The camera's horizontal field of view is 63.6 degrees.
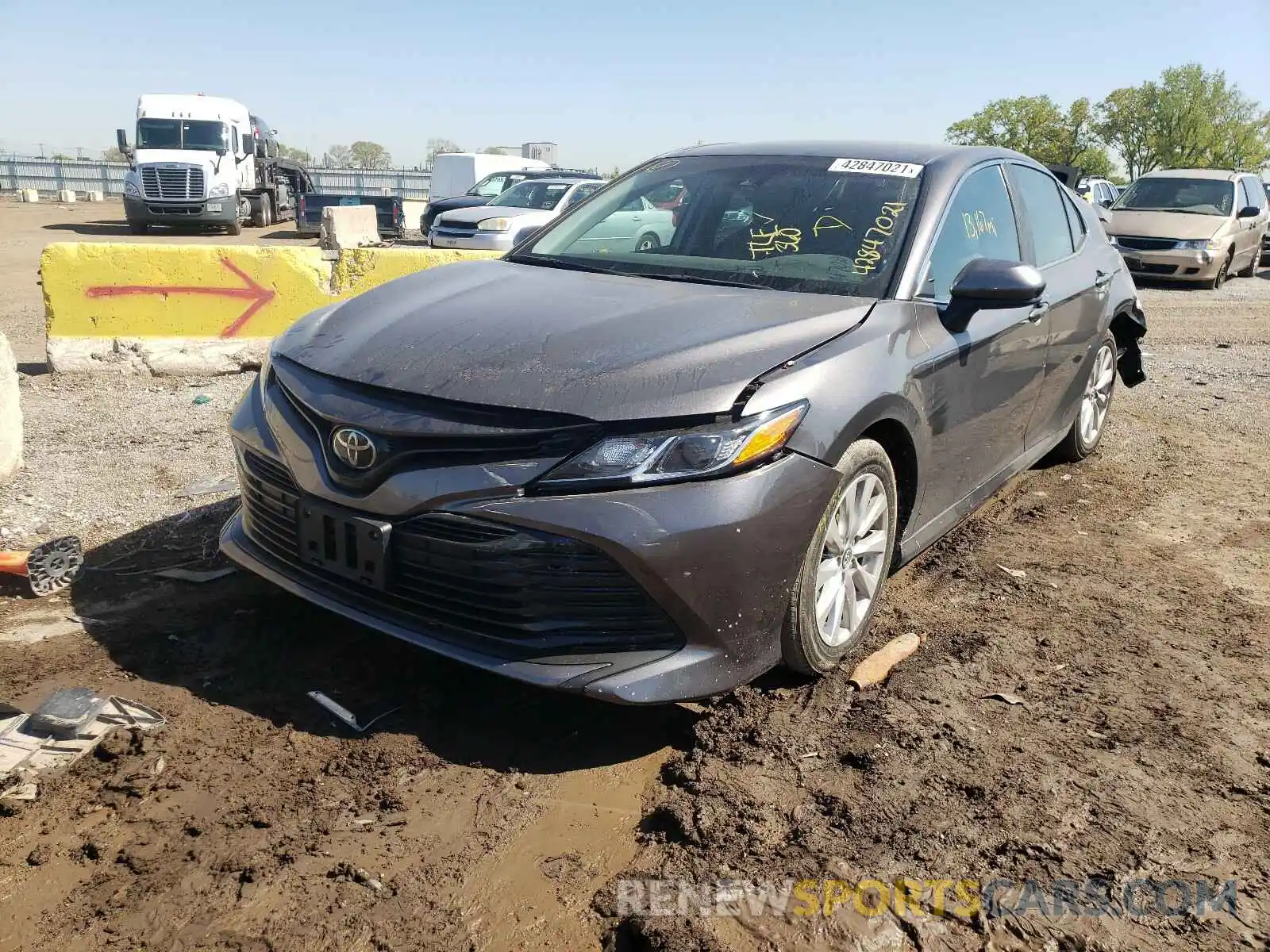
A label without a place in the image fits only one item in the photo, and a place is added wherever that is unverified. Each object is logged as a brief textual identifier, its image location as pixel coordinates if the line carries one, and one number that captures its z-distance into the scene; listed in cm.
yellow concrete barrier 698
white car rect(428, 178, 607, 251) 1614
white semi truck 2353
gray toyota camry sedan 267
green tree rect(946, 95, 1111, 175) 5419
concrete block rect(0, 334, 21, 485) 491
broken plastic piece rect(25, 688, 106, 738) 274
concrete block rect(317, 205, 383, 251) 2075
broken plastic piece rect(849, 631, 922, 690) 331
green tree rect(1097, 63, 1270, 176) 5503
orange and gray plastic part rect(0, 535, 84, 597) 379
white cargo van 2852
